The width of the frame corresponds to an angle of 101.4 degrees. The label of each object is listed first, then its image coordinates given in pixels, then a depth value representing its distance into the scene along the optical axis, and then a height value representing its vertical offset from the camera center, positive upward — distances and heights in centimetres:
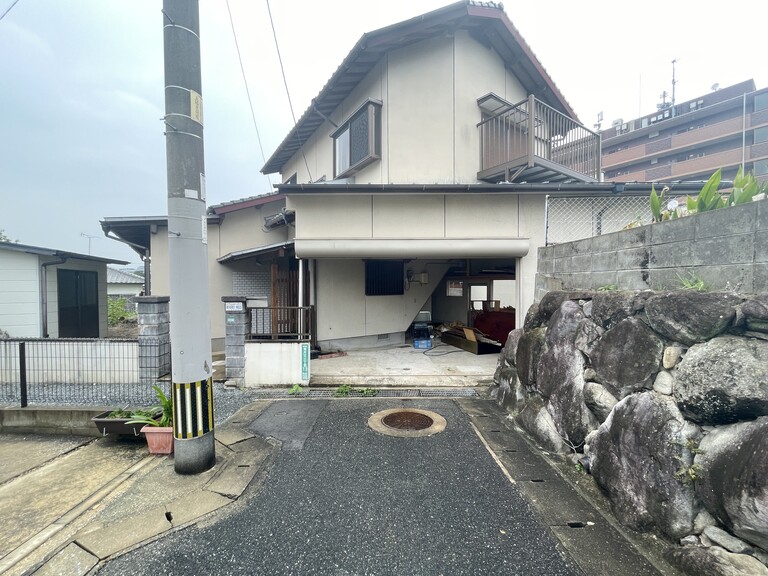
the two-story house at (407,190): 654 +189
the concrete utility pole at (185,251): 324 +35
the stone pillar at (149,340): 580 -102
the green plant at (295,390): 570 -196
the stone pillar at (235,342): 593 -110
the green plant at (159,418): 376 -162
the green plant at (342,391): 561 -195
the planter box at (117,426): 383 -172
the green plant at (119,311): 1580 -145
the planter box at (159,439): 365 -180
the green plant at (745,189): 262 +77
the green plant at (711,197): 275 +74
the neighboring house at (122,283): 2425 +17
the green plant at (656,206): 337 +81
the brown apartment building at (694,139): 2364 +1208
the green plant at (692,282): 252 -2
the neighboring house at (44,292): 730 -16
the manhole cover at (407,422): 419 -200
